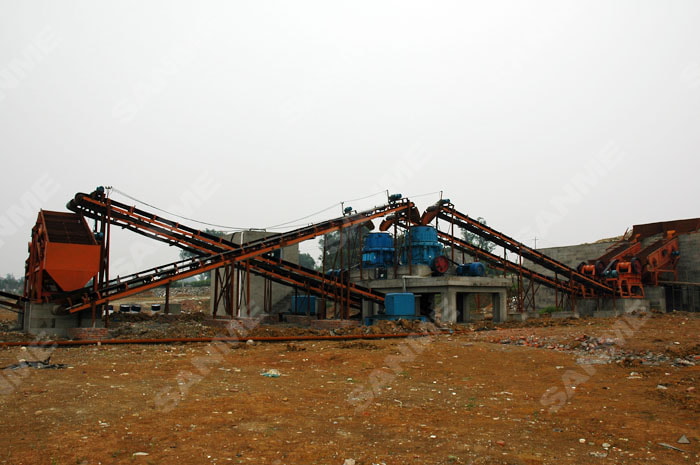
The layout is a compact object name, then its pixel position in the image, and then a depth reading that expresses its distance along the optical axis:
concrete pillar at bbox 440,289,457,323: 27.88
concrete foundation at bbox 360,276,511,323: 28.17
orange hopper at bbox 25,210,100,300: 20.50
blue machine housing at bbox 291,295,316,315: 31.70
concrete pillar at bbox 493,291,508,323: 31.20
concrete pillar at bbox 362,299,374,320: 30.70
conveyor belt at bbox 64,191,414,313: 20.70
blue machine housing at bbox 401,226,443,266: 30.84
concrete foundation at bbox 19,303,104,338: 19.98
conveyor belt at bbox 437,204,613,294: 33.04
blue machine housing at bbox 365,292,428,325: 26.08
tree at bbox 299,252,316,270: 104.36
